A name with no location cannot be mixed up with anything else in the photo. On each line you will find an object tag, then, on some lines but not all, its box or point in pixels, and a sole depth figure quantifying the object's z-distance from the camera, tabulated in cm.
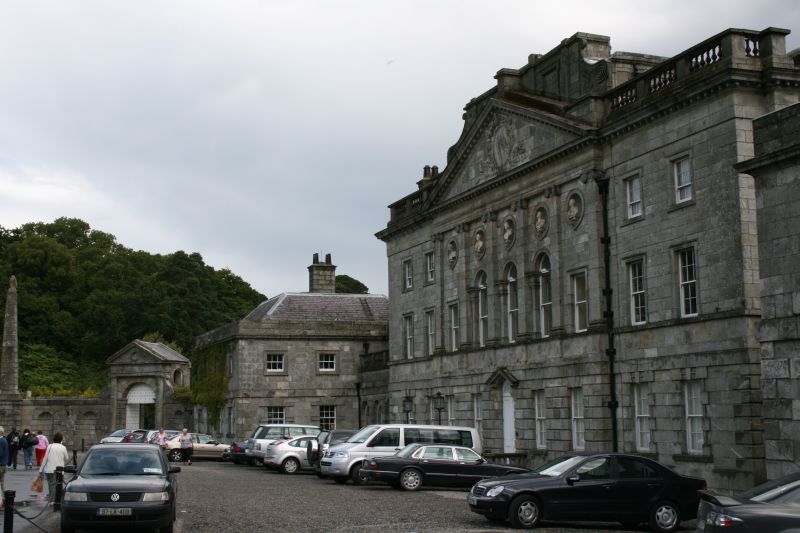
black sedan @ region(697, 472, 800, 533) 1230
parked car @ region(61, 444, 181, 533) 1717
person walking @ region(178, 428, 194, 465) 4428
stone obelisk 5934
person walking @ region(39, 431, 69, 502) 2478
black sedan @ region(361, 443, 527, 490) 2803
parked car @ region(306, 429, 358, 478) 3600
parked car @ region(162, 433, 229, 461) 4762
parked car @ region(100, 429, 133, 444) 4991
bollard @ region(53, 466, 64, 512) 2245
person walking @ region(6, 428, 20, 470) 4162
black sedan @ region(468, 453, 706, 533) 1966
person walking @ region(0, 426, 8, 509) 2527
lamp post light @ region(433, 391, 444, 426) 4394
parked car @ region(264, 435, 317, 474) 3847
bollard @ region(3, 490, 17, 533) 1595
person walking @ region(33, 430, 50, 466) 3784
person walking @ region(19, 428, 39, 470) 4247
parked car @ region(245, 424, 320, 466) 4134
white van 3127
